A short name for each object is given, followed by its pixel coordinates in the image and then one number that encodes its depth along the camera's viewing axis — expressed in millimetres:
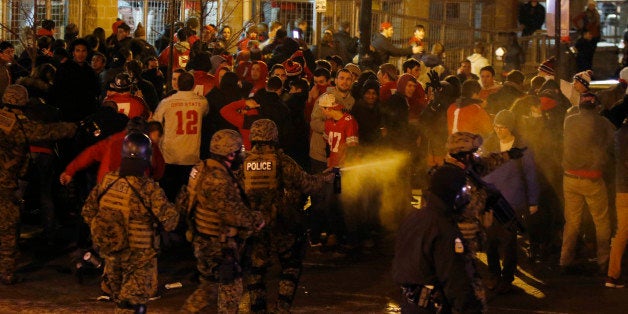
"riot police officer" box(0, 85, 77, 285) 11594
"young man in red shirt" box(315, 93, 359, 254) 12898
